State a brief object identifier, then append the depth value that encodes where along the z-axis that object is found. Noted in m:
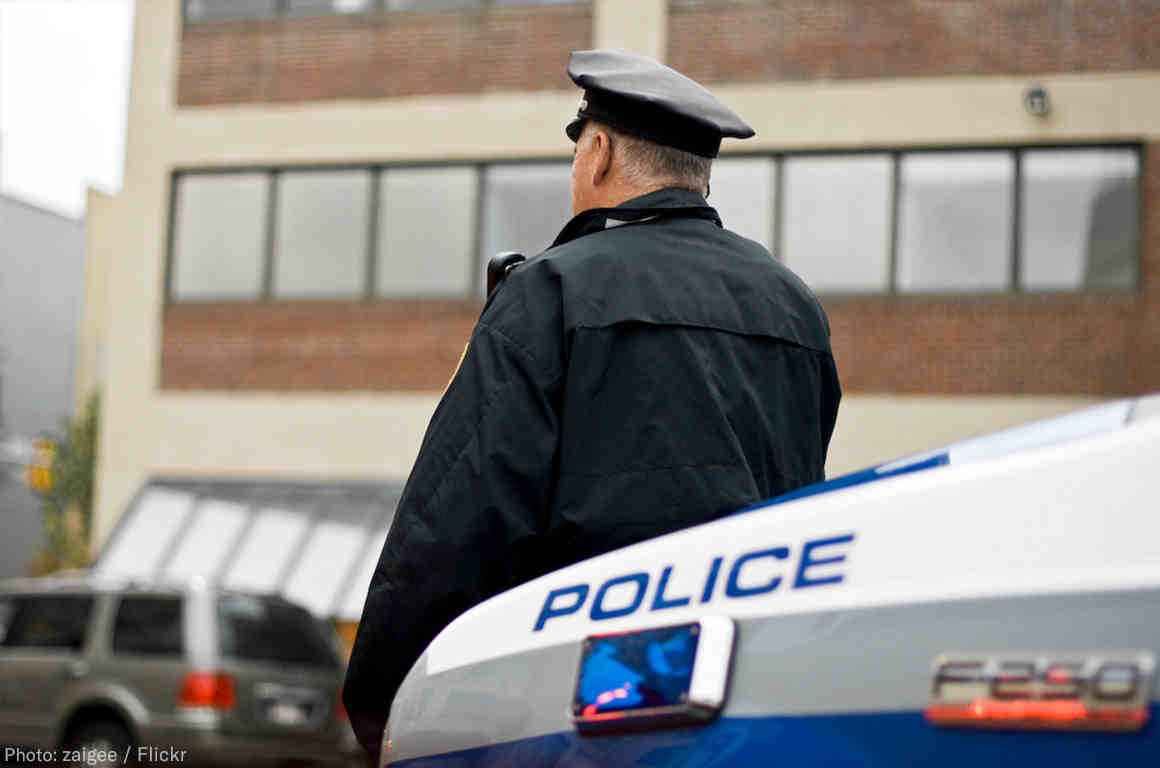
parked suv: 13.29
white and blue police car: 1.64
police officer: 2.33
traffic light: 25.88
